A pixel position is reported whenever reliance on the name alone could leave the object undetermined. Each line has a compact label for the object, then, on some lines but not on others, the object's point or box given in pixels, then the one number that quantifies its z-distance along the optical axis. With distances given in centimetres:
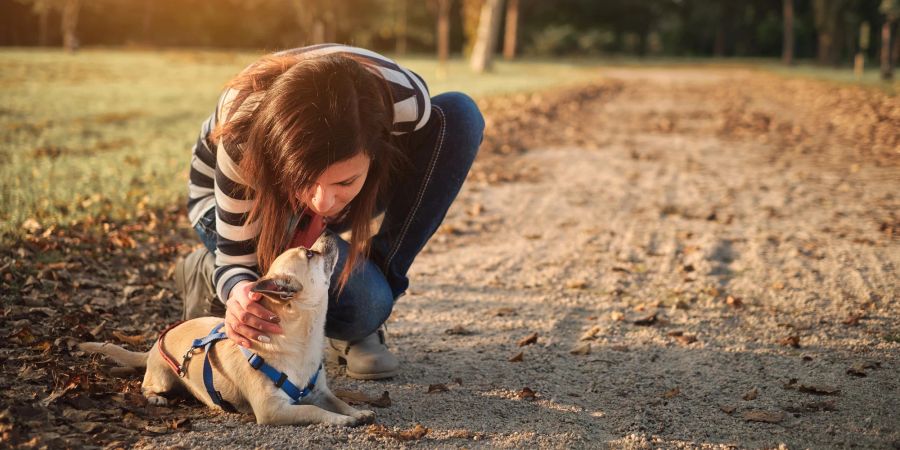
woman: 288
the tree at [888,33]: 2561
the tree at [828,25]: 4041
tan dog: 323
